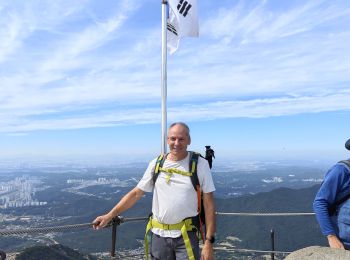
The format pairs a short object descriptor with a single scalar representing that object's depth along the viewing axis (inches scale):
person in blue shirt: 145.7
